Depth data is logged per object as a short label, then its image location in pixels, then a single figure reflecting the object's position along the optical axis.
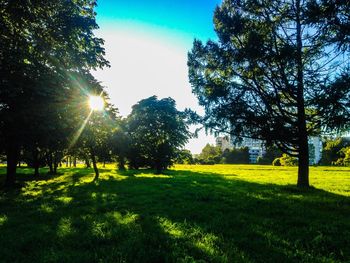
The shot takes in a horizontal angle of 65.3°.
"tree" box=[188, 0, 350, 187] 16.45
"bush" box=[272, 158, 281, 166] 100.11
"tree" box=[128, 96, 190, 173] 41.59
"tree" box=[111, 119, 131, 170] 40.50
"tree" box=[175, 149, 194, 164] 43.33
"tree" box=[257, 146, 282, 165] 129.12
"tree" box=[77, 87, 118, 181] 17.71
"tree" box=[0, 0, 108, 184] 12.77
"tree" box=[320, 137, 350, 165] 94.34
